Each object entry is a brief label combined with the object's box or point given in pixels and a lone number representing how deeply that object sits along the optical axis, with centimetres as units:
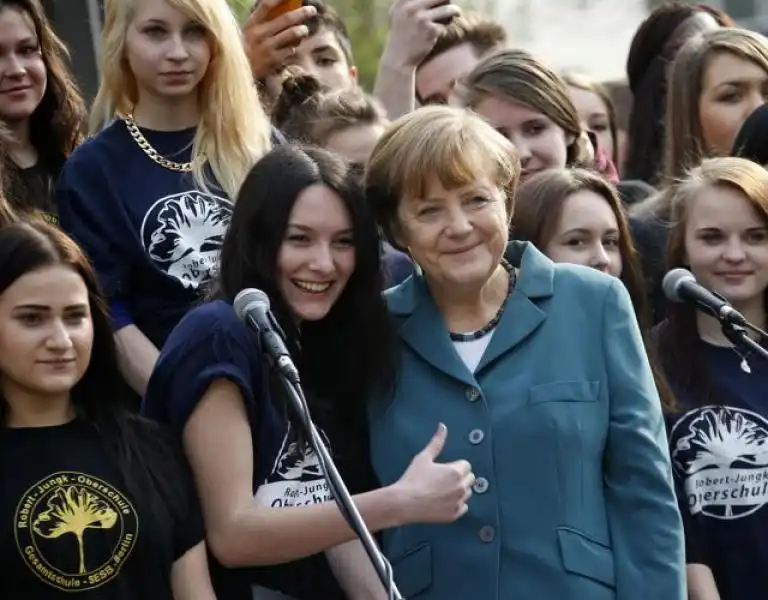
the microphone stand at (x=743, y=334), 712
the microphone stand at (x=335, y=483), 578
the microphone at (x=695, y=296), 717
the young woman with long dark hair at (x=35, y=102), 862
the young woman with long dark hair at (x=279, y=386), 692
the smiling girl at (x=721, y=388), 777
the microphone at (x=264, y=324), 621
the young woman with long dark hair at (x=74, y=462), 668
